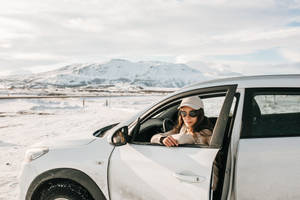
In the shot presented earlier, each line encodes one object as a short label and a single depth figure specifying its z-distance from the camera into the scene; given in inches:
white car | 70.9
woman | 89.1
